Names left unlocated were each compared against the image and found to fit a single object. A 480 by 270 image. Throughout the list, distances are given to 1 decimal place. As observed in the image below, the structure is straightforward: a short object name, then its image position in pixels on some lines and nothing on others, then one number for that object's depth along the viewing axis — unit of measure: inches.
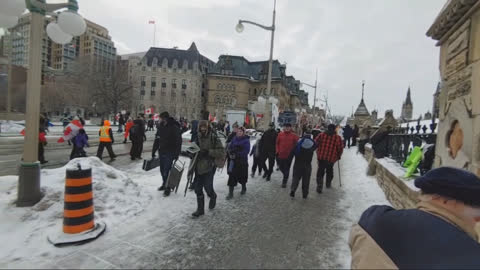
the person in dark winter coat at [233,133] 290.1
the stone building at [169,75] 3228.3
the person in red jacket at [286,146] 315.2
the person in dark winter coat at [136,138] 431.0
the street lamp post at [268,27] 590.6
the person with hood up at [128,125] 540.1
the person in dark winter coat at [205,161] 205.5
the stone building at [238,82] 2915.8
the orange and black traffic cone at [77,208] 153.6
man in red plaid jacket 291.7
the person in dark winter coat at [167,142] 263.7
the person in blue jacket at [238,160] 264.7
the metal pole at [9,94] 241.0
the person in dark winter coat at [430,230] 48.3
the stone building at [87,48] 3656.5
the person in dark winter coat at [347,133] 858.8
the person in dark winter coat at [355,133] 915.7
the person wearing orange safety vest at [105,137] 398.6
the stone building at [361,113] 1401.8
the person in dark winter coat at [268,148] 354.6
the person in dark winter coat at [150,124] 1328.5
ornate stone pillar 135.0
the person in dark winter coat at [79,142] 347.2
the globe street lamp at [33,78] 189.0
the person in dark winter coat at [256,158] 369.4
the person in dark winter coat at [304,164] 267.3
